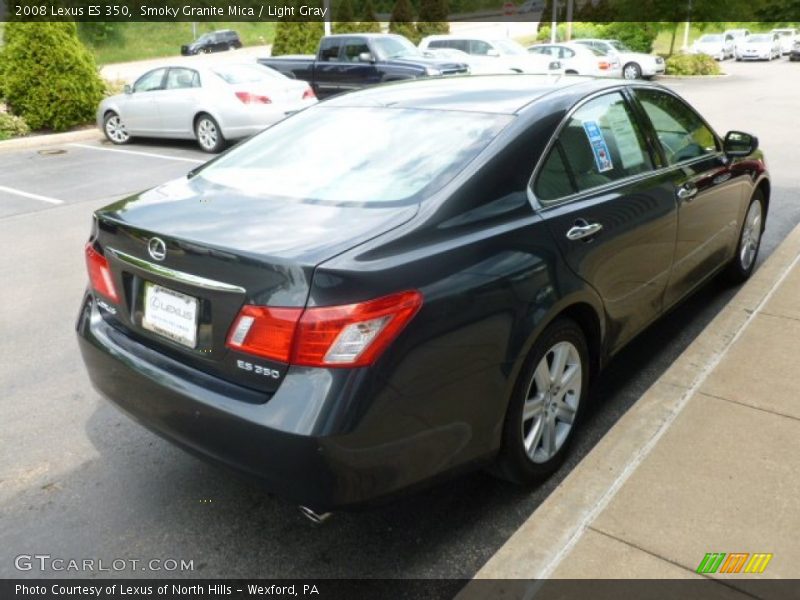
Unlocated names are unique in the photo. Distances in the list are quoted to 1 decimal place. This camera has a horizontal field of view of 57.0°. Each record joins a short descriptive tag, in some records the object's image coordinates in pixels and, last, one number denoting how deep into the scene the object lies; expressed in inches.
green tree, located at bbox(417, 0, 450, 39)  1424.7
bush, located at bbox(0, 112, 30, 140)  542.3
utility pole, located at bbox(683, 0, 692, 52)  1721.6
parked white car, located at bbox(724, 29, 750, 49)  1601.3
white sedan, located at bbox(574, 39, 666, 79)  1073.4
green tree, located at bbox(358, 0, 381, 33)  1117.9
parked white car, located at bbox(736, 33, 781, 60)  1505.4
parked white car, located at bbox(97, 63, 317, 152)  457.7
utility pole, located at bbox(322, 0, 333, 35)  849.5
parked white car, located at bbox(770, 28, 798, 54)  1664.6
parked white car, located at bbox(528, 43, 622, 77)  901.9
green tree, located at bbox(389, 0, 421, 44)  1336.1
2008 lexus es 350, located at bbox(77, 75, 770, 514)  88.7
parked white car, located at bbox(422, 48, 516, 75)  734.5
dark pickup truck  618.2
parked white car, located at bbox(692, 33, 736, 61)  1539.1
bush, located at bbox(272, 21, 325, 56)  968.9
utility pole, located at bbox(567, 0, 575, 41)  1413.5
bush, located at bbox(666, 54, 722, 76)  1108.5
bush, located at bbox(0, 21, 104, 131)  557.3
